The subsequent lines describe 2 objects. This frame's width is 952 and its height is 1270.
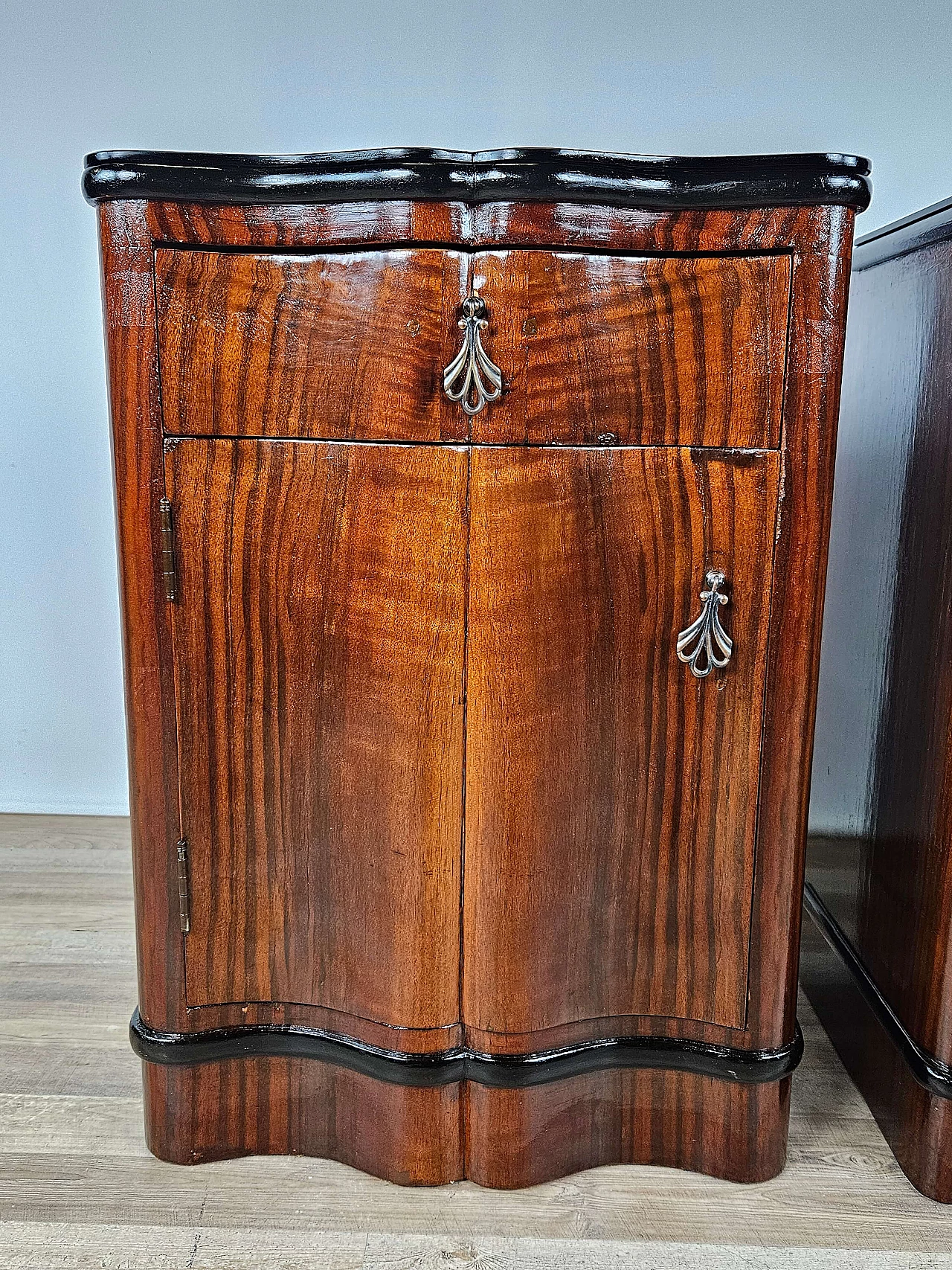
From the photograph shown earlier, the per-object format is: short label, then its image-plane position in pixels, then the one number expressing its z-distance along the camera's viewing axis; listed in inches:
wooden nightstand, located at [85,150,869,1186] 44.7
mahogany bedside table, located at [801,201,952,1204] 52.2
